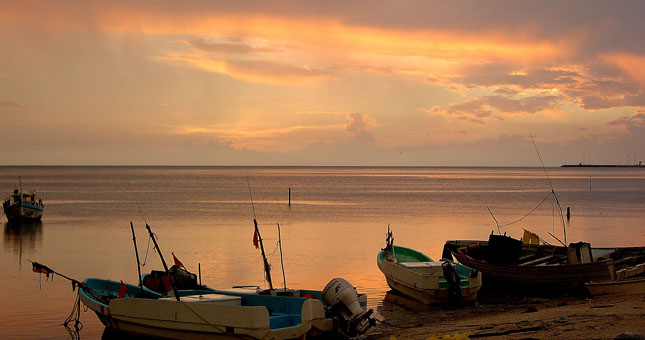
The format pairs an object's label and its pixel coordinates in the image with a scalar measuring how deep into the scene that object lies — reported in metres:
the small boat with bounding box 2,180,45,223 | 49.81
